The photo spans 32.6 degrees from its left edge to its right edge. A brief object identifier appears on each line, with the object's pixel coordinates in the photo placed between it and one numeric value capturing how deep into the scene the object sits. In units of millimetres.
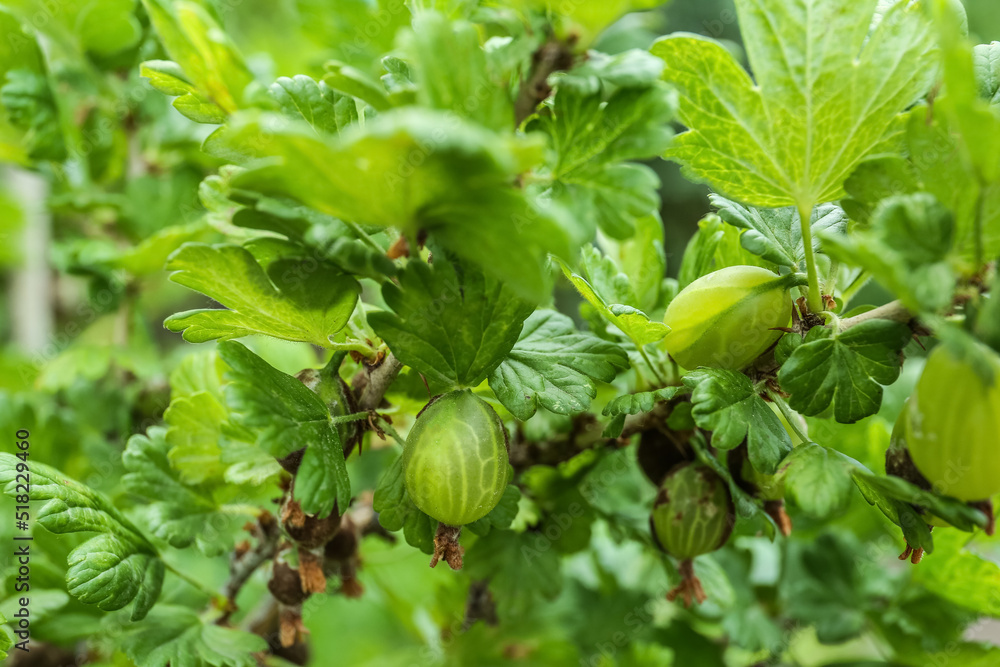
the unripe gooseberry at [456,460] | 235
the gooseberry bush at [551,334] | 218
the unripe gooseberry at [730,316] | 244
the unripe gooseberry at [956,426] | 222
